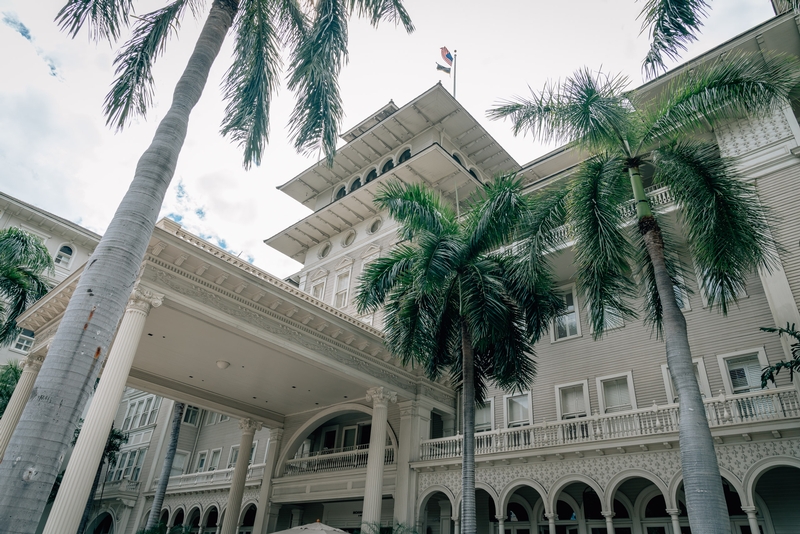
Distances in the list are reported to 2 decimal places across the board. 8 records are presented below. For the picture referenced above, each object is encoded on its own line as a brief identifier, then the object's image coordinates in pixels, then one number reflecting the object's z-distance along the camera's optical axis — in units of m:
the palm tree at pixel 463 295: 13.66
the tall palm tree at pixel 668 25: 10.74
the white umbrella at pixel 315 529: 15.15
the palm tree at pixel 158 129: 5.48
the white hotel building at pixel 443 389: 14.56
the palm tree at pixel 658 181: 10.95
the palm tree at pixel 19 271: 20.67
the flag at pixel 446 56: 31.30
